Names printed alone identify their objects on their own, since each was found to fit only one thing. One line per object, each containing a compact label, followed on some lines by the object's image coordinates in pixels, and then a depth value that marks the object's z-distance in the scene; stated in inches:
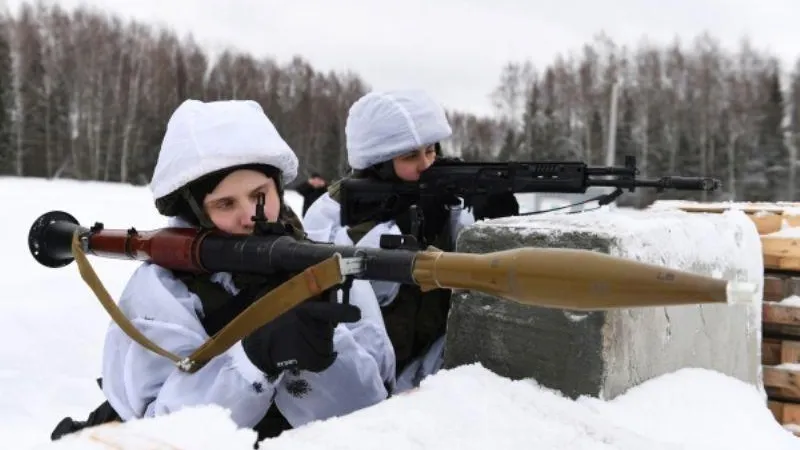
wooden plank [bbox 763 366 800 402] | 120.2
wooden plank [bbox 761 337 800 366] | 122.7
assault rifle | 118.9
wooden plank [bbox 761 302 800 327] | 121.1
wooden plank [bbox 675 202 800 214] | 132.3
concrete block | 72.2
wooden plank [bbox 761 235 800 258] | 121.2
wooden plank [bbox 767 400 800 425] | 120.3
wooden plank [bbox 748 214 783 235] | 130.5
